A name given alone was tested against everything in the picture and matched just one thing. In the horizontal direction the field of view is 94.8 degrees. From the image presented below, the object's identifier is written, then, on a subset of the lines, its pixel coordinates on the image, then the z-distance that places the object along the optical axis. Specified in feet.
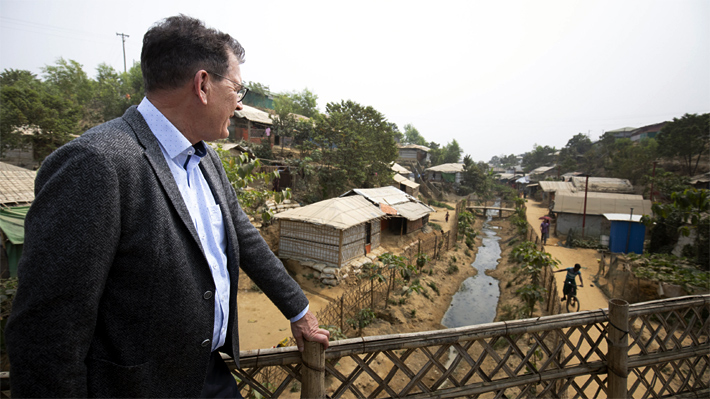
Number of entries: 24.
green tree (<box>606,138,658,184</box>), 85.10
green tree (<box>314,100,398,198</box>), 62.54
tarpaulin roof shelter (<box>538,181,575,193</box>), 83.55
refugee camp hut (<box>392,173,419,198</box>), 91.18
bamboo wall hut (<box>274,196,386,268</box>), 36.06
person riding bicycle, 30.22
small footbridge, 90.40
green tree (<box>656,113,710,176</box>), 72.71
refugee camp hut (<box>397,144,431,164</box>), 149.48
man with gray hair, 3.06
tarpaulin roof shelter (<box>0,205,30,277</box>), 24.75
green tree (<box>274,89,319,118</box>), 111.45
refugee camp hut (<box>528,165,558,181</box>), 141.08
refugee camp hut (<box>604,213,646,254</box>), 47.80
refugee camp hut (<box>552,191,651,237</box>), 57.41
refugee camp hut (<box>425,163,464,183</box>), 128.15
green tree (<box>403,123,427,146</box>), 245.02
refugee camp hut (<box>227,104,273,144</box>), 72.74
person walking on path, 54.11
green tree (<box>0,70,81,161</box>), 45.75
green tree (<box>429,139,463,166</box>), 165.27
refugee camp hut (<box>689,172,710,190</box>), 63.72
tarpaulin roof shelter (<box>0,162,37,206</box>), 26.65
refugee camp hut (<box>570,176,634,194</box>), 80.43
